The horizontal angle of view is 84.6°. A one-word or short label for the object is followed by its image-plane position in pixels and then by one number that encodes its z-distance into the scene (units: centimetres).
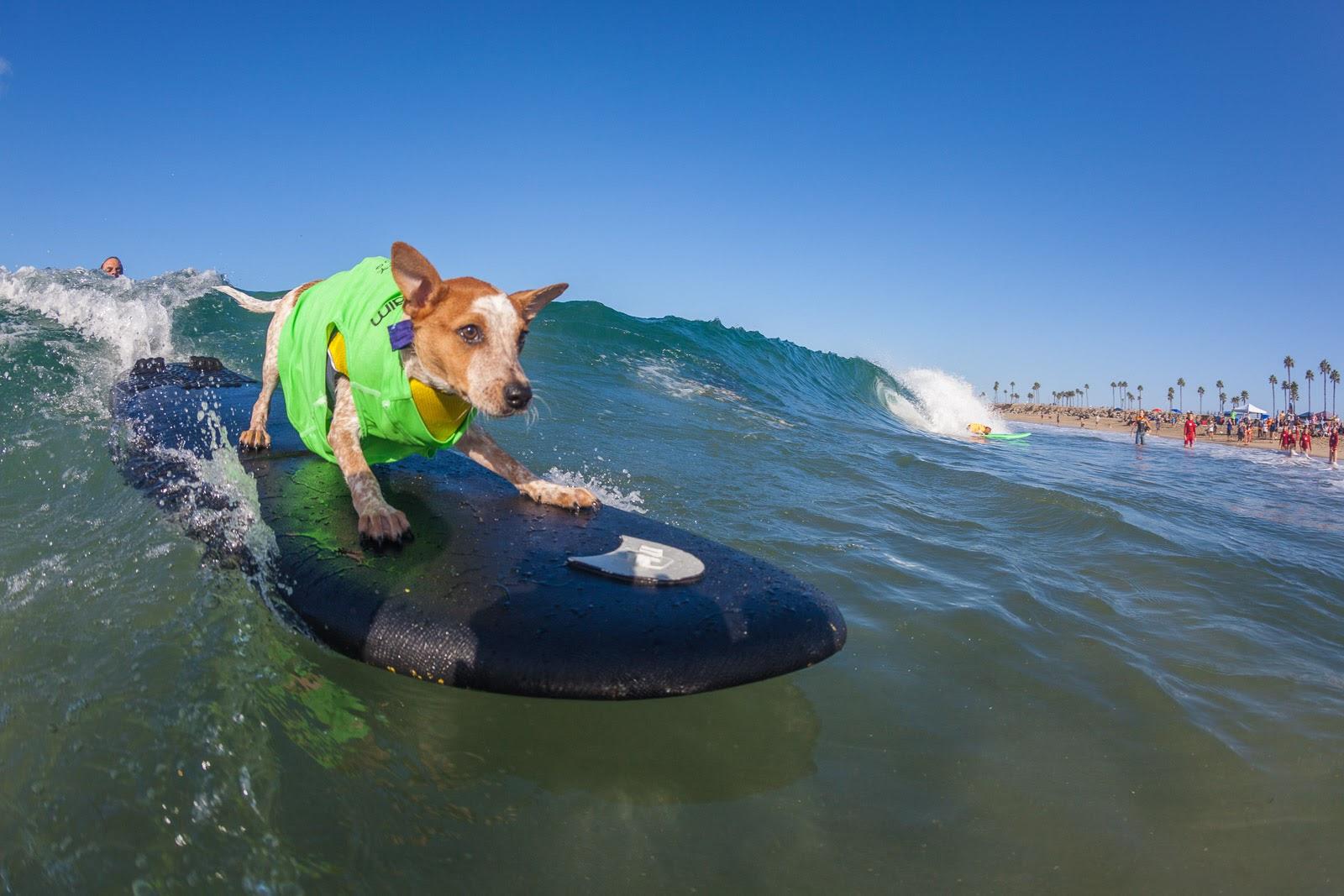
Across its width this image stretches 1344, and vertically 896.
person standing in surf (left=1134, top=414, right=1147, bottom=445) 2702
